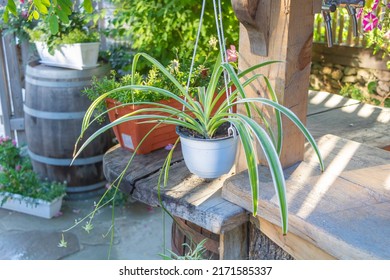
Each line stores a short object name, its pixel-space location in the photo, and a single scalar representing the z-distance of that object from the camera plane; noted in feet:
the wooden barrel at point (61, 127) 9.01
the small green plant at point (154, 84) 5.27
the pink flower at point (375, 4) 7.27
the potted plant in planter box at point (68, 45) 8.95
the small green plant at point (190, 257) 3.78
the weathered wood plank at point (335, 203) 3.41
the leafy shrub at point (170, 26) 8.58
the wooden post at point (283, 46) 3.90
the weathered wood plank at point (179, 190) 4.05
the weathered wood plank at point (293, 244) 3.73
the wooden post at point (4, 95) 11.04
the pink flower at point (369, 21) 8.96
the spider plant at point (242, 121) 3.21
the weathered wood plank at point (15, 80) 10.94
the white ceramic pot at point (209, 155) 4.14
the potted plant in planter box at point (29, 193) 9.52
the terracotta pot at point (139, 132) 5.23
